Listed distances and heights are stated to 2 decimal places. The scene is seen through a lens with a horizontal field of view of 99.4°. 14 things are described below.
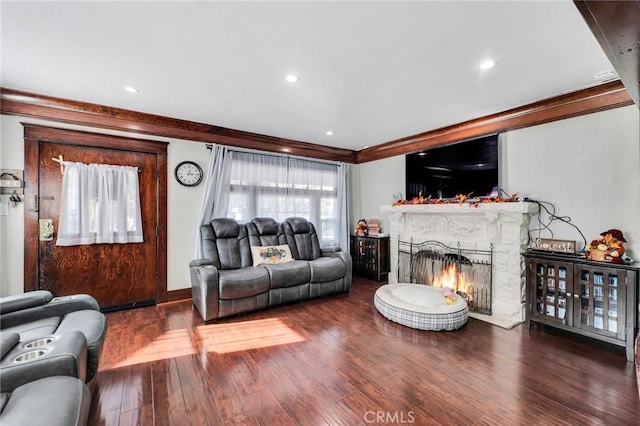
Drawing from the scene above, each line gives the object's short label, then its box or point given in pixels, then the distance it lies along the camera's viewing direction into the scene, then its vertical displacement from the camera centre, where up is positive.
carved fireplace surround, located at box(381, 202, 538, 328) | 3.10 -0.31
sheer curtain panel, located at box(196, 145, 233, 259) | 3.93 +0.37
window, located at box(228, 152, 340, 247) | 4.30 +0.38
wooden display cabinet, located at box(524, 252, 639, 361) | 2.30 -0.78
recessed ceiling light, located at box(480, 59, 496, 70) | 2.22 +1.24
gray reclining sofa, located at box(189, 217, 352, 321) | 3.12 -0.74
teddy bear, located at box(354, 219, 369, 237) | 5.27 -0.32
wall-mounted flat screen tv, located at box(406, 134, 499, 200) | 3.48 +0.61
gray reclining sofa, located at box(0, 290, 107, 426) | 0.99 -0.71
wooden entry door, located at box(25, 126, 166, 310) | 3.02 -0.41
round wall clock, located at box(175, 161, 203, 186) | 3.83 +0.56
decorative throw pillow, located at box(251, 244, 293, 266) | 3.82 -0.61
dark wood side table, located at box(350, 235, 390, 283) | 4.80 -0.83
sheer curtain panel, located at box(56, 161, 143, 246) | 3.15 +0.08
